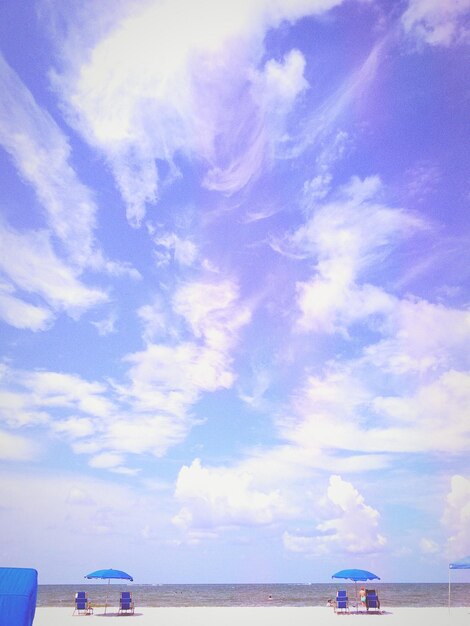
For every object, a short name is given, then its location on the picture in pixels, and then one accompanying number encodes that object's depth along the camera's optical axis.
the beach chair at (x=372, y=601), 20.91
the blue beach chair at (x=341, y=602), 21.20
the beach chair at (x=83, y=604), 21.06
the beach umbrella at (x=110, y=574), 22.38
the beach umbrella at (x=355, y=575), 21.62
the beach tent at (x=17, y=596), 7.42
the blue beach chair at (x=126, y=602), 21.58
